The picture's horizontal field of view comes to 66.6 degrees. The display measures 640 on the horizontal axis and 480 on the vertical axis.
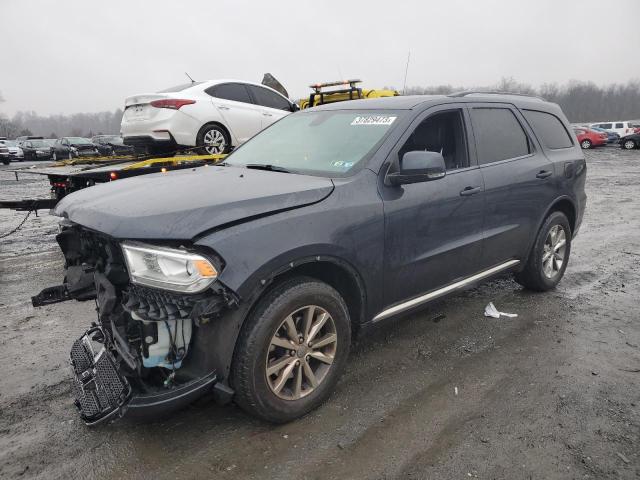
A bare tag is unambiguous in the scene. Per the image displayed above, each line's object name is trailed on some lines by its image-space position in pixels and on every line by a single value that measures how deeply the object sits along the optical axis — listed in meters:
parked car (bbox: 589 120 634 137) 36.19
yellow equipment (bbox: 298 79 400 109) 9.13
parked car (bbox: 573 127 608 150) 32.44
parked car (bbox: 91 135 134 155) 31.99
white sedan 7.26
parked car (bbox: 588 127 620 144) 34.69
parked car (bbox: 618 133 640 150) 30.72
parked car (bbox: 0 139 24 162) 30.77
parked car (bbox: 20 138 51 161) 32.22
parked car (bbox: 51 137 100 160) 28.02
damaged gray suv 2.39
